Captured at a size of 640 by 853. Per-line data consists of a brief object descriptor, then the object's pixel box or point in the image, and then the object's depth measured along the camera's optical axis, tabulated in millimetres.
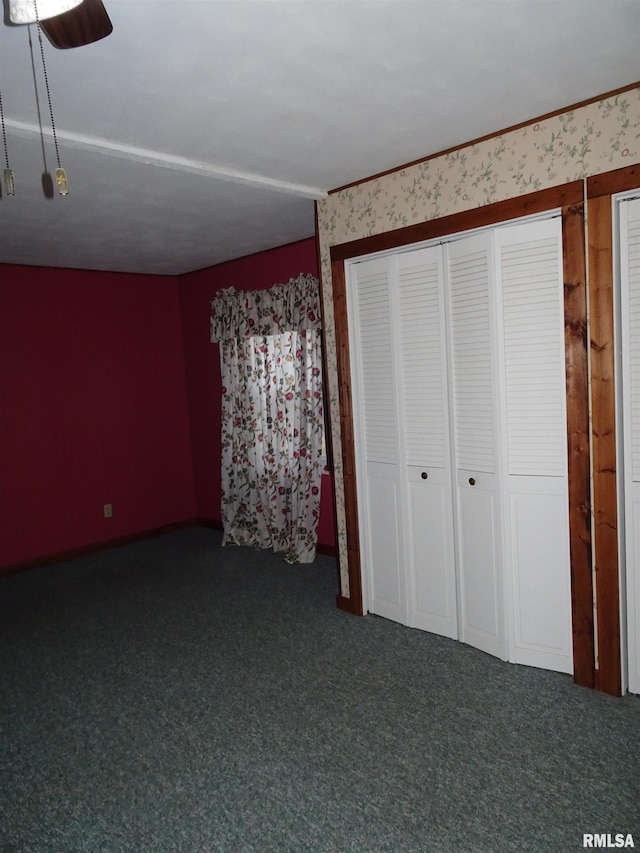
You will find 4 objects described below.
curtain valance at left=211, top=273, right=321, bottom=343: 4781
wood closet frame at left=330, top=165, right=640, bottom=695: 2561
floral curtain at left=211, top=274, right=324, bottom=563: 4875
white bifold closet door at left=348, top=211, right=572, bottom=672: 2844
